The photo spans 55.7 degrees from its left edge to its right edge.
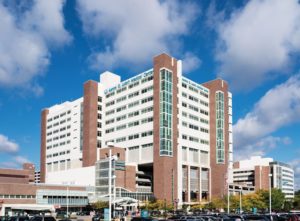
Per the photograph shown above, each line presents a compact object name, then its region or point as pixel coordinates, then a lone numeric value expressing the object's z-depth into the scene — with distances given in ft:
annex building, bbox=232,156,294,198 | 430.42
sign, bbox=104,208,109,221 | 119.90
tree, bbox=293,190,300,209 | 356.50
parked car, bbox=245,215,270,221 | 114.26
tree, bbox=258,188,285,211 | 291.97
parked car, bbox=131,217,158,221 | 106.87
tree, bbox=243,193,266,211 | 280.54
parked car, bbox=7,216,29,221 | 119.54
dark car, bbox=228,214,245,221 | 112.74
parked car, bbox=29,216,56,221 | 114.14
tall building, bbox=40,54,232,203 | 281.88
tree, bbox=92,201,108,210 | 244.12
